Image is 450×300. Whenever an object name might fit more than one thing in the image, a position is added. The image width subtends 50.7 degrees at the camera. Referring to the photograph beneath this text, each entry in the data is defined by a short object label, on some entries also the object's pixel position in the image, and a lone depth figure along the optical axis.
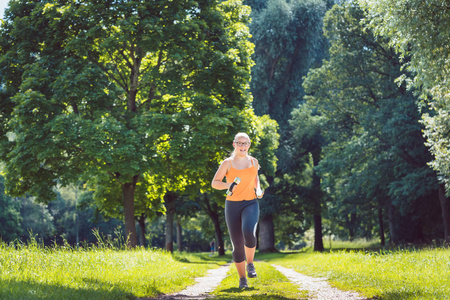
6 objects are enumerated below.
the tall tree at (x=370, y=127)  26.91
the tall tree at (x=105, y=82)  16.55
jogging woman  7.68
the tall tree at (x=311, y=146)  34.06
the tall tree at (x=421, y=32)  11.62
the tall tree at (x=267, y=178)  25.09
